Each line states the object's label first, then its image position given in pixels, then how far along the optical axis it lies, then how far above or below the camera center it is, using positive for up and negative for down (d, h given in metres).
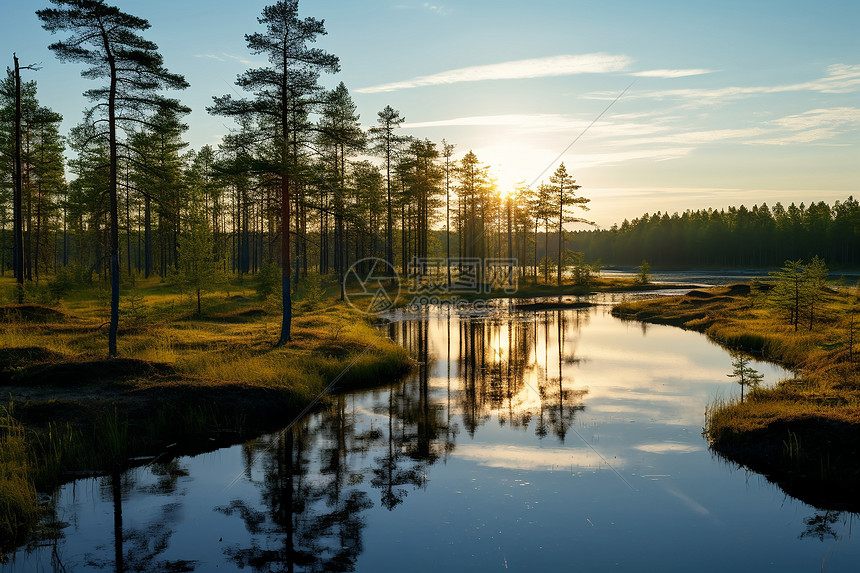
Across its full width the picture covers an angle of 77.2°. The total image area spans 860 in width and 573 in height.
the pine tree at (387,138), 54.09 +13.11
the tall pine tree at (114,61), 19.38 +7.94
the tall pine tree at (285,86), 23.62 +8.18
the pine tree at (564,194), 69.19 +9.37
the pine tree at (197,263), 33.69 +0.41
